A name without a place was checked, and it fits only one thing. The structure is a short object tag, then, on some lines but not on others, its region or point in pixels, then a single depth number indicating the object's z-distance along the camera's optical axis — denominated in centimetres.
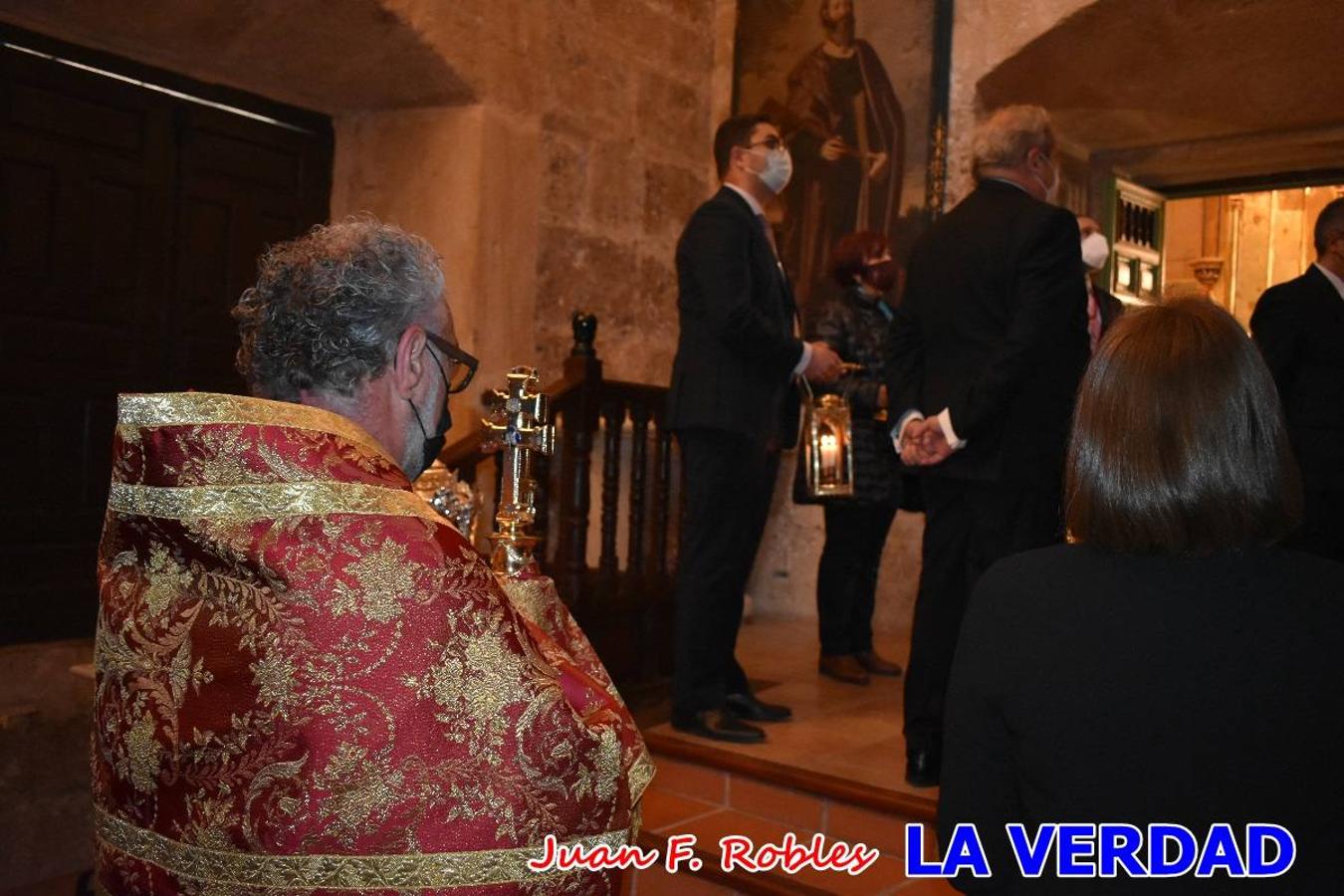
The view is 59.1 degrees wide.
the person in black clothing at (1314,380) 404
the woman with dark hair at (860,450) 434
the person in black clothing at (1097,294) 365
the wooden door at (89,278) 452
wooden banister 432
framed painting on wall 582
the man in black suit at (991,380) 298
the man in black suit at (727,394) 356
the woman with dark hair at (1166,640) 125
